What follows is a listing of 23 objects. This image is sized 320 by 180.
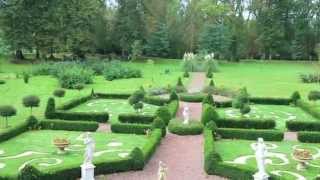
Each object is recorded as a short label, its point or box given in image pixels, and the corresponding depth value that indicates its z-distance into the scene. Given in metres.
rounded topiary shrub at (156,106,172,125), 20.36
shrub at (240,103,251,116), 22.12
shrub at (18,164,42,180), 12.01
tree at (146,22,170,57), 55.91
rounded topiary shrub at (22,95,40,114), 21.72
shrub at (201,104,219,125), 20.10
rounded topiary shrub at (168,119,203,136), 19.32
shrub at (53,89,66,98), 25.05
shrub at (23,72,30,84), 34.63
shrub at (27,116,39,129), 19.99
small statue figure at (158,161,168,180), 11.71
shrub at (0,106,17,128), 19.37
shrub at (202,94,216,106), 24.52
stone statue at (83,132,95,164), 12.70
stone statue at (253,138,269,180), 12.31
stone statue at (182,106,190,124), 20.00
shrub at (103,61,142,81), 37.73
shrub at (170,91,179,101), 25.70
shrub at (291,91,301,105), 27.31
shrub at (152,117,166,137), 18.50
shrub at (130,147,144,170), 14.60
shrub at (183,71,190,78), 38.71
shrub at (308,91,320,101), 25.40
